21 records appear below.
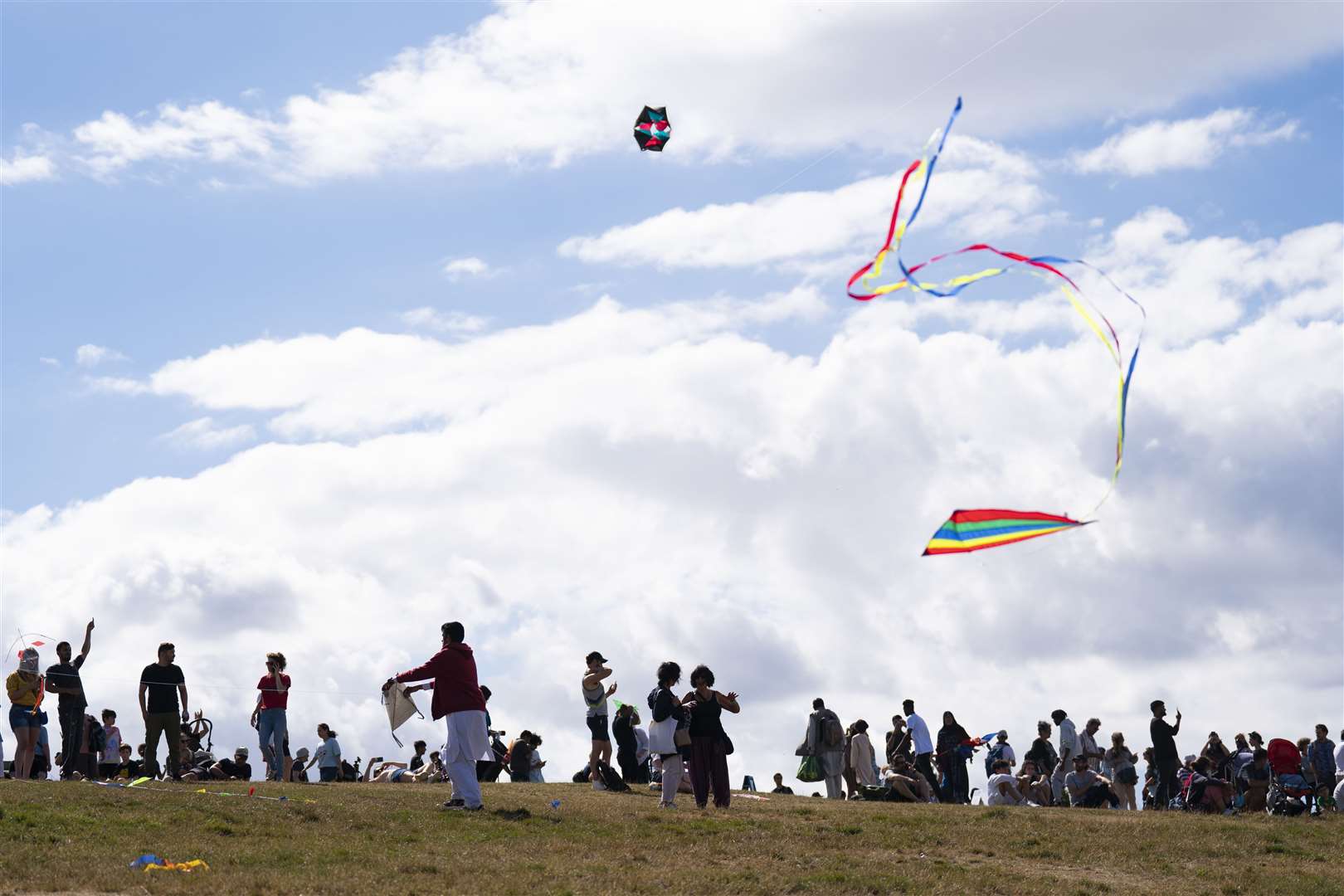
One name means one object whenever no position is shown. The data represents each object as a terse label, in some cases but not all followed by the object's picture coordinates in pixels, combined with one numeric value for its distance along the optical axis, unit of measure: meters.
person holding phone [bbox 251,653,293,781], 21.94
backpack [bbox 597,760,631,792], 22.09
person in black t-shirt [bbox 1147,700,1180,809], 24.98
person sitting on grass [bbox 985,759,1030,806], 24.19
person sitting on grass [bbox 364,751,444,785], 25.59
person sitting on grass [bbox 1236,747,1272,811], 23.91
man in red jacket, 18.25
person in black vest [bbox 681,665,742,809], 19.89
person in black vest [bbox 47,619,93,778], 20.66
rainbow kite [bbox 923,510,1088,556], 14.52
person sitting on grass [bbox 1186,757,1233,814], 23.42
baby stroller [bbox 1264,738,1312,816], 23.95
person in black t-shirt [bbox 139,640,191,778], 20.48
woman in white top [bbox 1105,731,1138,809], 25.50
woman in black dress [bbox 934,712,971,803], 25.38
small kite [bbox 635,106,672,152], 23.75
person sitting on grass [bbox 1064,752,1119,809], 24.47
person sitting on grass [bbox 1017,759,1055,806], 25.08
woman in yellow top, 20.14
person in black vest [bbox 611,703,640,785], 23.02
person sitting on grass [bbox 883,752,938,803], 23.69
